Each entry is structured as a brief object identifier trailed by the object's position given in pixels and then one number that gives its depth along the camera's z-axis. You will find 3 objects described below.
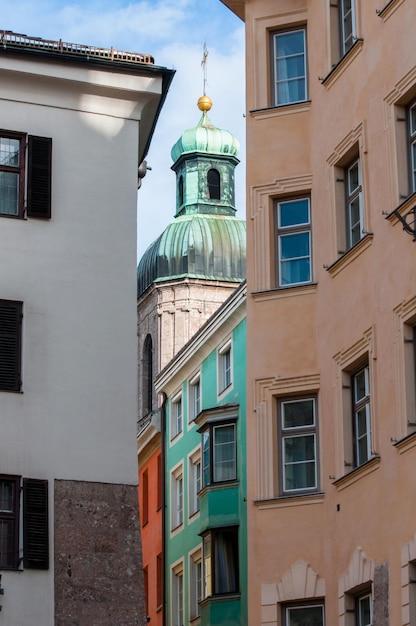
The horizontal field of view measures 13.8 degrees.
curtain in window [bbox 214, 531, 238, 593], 52.22
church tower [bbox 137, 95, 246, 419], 111.00
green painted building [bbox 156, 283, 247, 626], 52.34
